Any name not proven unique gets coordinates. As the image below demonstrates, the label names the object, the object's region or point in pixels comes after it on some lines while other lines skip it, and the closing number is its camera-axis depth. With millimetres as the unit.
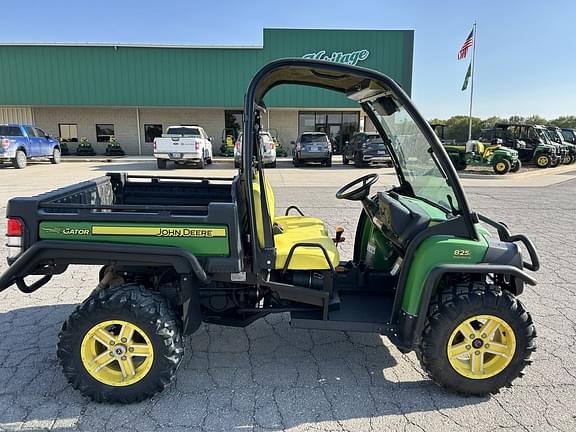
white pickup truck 17969
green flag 27719
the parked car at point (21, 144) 17203
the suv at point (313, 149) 19953
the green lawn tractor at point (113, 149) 26906
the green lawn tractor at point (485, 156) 16812
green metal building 25062
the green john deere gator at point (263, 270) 2545
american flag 26906
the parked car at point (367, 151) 18667
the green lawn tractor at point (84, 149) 26797
